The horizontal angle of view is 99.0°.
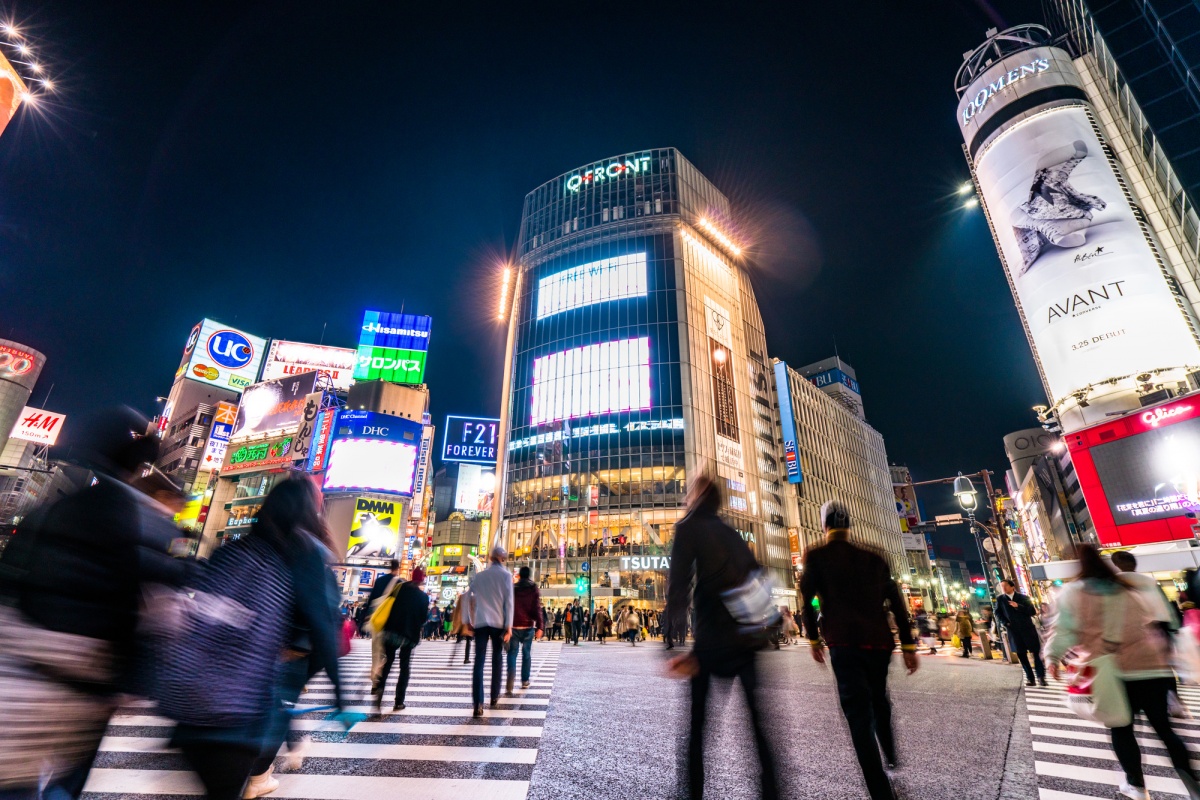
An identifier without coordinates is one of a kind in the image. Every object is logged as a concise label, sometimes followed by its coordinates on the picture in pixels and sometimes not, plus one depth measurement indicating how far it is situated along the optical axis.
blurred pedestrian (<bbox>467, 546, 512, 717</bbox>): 6.31
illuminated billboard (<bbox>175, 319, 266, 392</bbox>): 68.44
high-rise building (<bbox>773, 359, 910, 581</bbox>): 67.75
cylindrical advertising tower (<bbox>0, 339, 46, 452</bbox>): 65.94
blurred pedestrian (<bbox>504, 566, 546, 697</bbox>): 7.98
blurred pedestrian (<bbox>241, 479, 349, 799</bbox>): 2.16
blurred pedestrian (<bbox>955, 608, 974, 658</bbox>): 19.28
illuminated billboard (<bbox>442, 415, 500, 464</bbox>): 50.50
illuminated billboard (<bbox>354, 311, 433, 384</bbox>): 48.69
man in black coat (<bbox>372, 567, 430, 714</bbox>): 6.59
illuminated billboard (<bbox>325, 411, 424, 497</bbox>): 41.12
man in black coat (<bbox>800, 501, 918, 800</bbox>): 3.39
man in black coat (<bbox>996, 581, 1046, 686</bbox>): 10.80
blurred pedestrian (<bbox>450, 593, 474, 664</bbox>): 6.89
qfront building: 48.81
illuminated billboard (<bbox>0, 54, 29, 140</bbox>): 21.41
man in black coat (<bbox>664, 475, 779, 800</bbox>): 2.88
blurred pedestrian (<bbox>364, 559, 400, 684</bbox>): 7.12
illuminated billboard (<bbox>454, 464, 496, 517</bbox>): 65.81
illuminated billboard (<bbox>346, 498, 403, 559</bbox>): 39.50
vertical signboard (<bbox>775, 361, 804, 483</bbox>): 64.56
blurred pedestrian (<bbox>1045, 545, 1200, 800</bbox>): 3.55
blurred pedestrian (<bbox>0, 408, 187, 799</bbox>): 1.72
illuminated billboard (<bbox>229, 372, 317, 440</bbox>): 50.25
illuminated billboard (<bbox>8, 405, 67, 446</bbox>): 61.97
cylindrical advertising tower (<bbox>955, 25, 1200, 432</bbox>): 25.33
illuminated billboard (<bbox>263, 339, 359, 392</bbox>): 61.69
